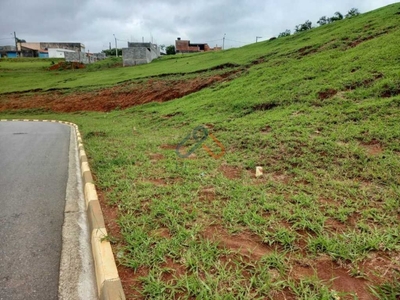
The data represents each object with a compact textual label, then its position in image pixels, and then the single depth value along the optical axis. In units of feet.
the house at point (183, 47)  173.47
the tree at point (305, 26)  99.94
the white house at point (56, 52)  168.96
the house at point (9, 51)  187.83
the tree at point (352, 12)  89.71
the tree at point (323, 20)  95.41
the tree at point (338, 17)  90.53
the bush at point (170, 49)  180.34
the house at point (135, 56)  99.30
